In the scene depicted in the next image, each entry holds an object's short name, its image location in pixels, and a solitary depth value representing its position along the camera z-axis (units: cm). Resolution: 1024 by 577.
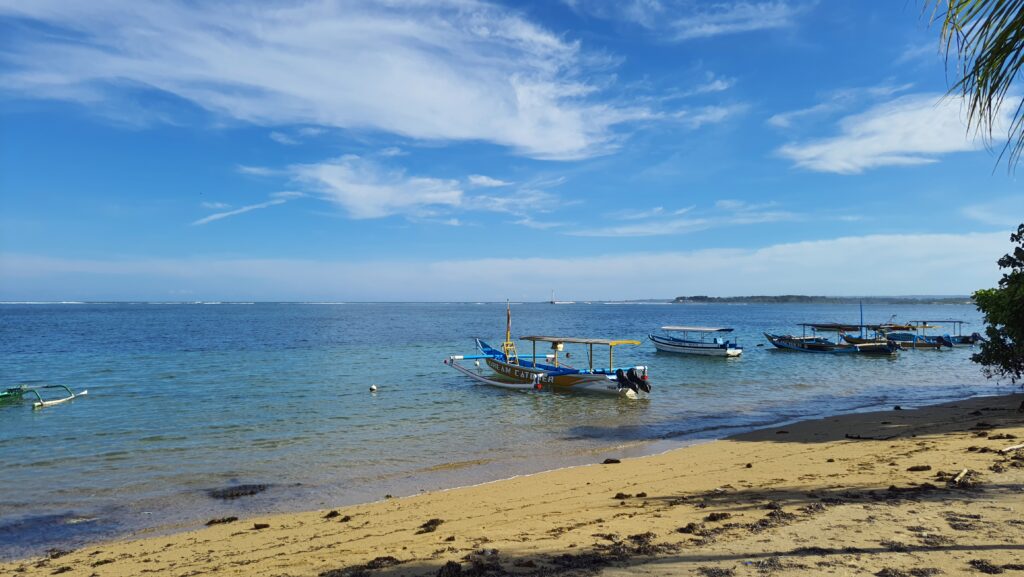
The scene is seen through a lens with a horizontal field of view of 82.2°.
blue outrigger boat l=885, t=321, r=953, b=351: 4891
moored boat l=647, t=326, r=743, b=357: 4306
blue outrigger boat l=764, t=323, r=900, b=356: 4353
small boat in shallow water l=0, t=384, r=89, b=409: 2147
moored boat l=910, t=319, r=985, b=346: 5062
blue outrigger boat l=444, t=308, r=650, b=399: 2458
